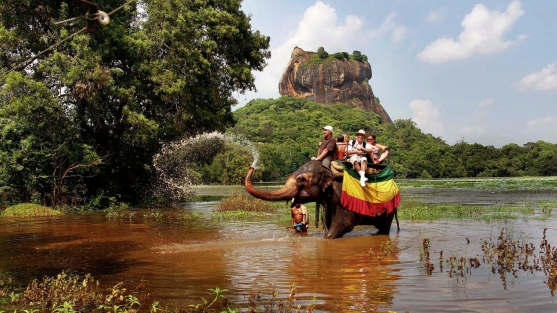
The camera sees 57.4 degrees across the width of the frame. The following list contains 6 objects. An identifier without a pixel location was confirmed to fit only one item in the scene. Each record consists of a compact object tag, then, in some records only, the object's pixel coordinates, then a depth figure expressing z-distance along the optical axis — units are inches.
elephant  402.3
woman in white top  439.0
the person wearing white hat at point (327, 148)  425.1
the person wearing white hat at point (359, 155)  415.5
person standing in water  455.2
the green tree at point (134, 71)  748.6
